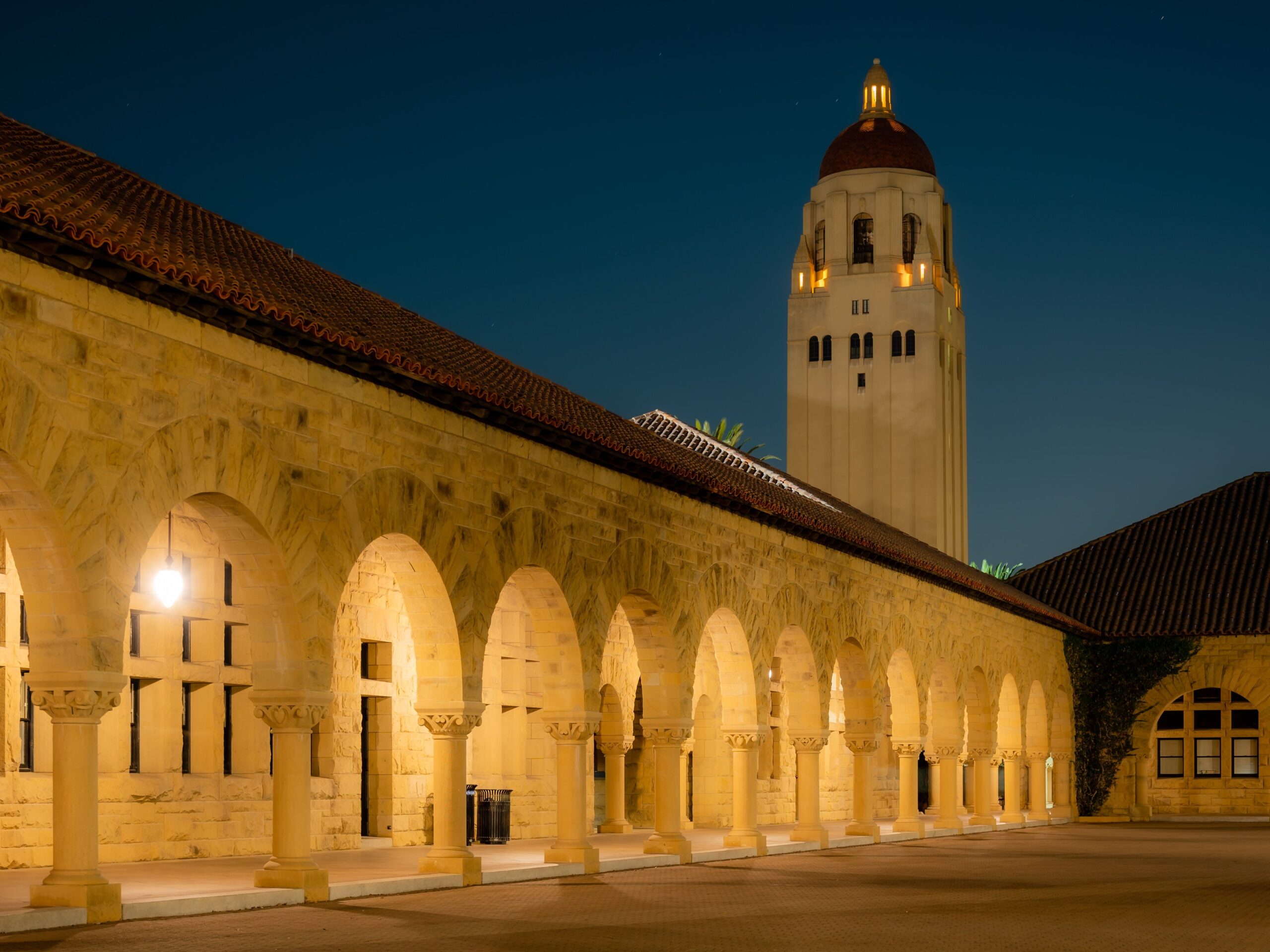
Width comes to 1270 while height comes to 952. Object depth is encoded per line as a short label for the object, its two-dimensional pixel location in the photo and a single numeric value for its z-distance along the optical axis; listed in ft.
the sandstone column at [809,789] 93.81
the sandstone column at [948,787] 117.50
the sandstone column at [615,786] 103.86
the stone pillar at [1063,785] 151.43
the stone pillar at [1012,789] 133.18
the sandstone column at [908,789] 109.19
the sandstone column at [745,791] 86.74
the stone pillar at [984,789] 124.47
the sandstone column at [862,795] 102.17
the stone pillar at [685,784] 112.27
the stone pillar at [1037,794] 142.00
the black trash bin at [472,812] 85.15
